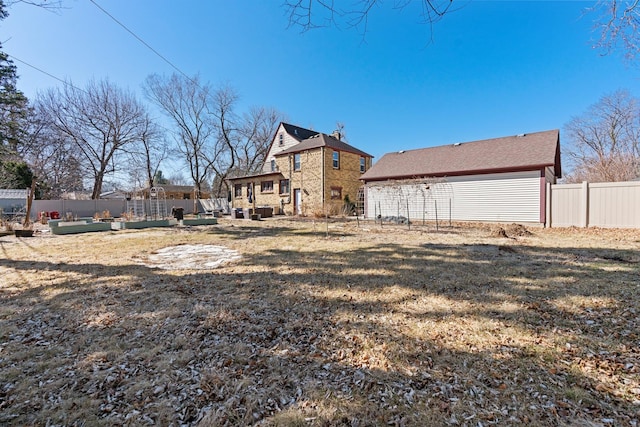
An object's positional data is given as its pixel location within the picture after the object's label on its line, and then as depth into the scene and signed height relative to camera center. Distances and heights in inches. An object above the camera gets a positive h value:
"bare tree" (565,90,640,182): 784.9 +205.0
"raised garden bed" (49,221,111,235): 445.4 -25.4
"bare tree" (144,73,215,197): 1058.7 +432.6
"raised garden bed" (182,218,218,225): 576.1 -23.0
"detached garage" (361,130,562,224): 482.9 +49.4
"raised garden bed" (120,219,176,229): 513.7 -23.5
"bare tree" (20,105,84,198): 854.5 +189.8
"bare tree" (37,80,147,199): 871.7 +315.7
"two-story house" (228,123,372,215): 747.4 +99.3
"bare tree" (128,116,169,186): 1031.0 +231.8
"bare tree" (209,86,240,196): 1137.4 +316.7
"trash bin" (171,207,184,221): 664.6 -4.4
